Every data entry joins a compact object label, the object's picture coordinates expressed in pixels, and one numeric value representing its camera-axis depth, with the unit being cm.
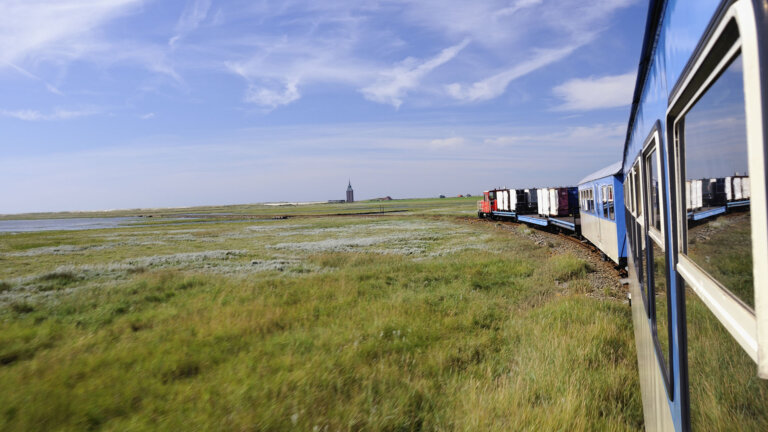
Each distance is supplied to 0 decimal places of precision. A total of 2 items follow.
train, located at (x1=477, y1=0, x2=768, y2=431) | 81
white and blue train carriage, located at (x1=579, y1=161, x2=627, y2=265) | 1130
